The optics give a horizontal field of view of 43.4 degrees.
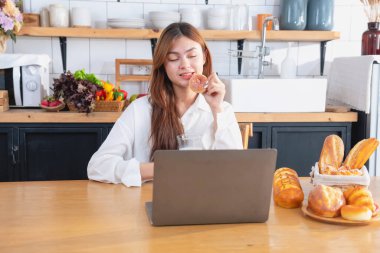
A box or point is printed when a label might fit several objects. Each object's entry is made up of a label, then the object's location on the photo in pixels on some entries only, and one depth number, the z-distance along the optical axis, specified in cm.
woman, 187
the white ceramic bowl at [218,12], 341
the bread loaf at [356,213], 114
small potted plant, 292
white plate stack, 331
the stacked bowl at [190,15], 342
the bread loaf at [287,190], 128
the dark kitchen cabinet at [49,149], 291
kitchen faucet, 326
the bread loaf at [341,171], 125
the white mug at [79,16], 330
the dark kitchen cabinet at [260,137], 306
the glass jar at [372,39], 326
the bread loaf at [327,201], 115
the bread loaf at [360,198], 116
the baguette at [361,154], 132
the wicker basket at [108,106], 297
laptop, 104
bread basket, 123
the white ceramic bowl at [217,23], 344
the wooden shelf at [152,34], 327
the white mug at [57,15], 328
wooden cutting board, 312
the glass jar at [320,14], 351
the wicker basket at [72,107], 294
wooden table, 99
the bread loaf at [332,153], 133
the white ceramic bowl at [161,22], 336
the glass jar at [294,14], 347
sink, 305
